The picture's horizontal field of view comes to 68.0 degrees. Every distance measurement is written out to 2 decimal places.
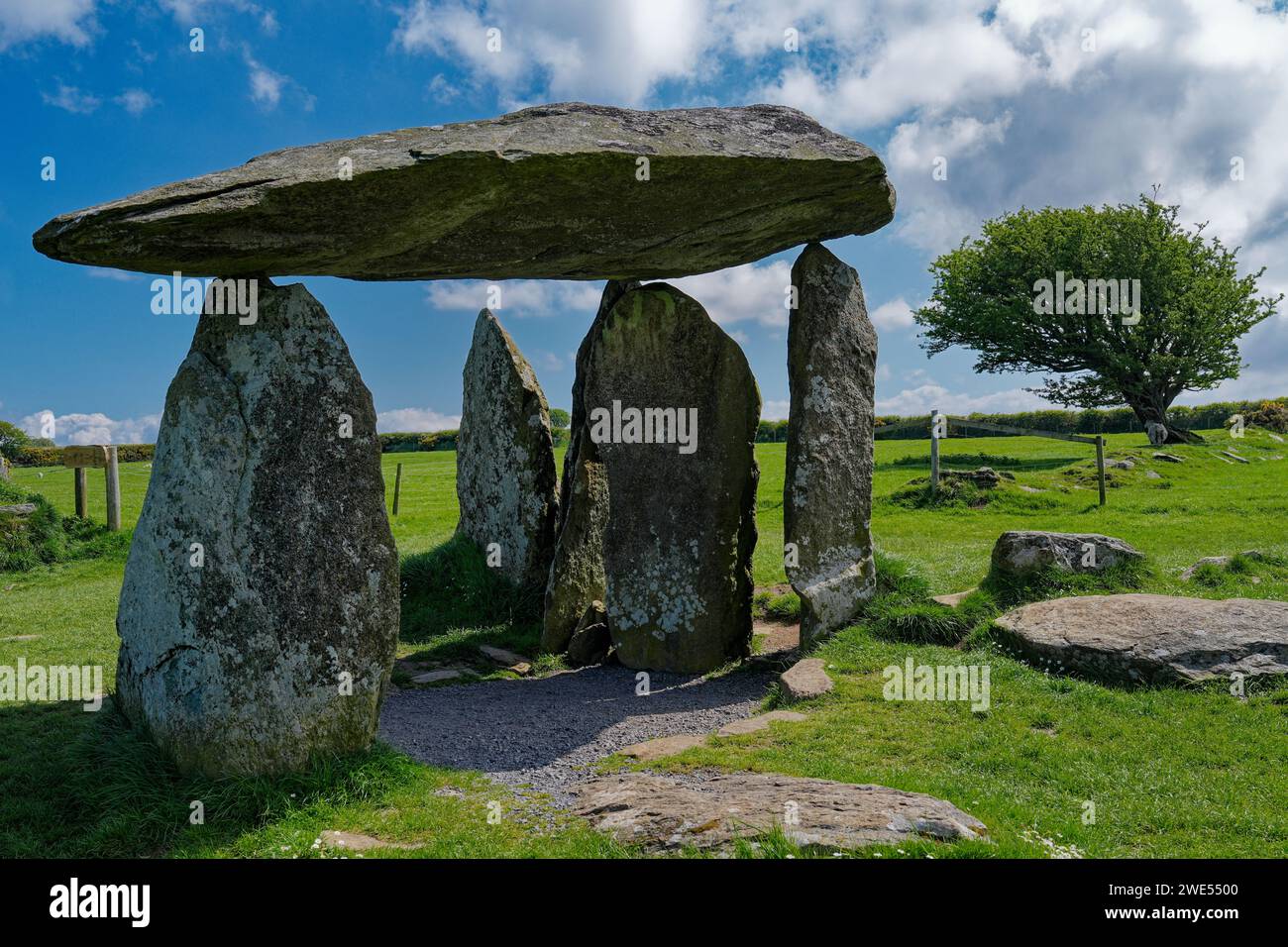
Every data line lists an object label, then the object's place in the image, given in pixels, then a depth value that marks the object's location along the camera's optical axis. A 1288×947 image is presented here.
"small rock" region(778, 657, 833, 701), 9.98
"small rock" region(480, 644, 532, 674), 12.60
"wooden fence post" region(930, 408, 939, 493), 22.50
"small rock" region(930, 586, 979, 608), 11.95
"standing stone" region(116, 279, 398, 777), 7.30
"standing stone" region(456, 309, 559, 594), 14.98
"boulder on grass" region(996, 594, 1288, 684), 9.55
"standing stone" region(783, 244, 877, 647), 11.48
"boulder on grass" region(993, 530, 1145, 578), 12.35
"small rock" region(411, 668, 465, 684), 11.84
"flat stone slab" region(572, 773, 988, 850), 5.75
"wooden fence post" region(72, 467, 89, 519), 20.39
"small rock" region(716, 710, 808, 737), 9.10
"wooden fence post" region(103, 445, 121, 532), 20.06
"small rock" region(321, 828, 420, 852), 6.39
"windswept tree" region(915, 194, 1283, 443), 36.22
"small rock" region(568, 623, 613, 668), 12.75
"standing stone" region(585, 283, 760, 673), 12.15
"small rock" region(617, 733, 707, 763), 8.64
